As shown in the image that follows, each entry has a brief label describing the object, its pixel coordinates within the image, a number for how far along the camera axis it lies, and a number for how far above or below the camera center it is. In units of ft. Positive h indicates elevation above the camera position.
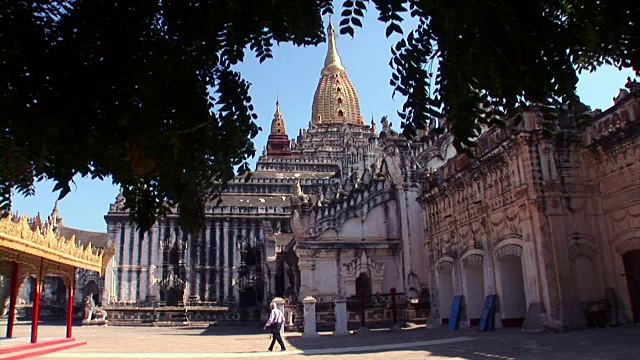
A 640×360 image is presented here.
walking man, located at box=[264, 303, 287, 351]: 52.90 -2.72
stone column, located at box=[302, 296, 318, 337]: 69.15 -2.83
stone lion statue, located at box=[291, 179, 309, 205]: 99.35 +17.08
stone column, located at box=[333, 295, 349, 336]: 71.77 -2.82
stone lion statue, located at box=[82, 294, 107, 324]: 143.65 -2.82
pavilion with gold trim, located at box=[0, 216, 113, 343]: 49.17 +4.99
